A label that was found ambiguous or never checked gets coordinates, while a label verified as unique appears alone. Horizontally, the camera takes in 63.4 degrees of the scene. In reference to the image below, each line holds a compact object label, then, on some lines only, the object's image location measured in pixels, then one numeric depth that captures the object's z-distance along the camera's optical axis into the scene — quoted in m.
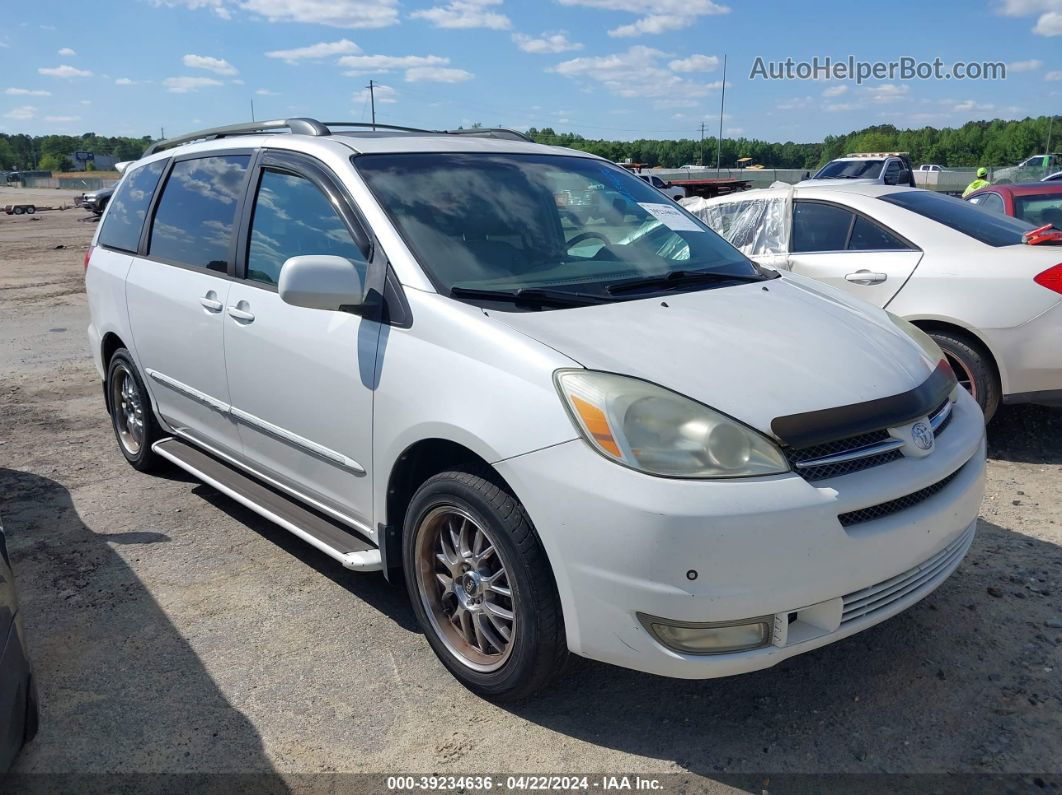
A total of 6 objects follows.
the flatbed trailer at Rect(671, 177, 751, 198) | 25.08
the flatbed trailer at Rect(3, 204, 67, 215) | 42.91
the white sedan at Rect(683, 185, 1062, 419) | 4.80
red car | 8.01
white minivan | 2.36
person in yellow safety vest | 15.04
